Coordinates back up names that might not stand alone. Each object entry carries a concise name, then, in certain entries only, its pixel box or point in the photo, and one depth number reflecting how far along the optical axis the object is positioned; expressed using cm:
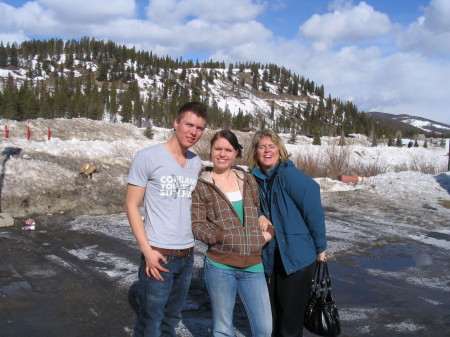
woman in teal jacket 284
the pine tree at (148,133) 3703
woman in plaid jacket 270
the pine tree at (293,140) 4553
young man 257
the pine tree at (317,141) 4316
